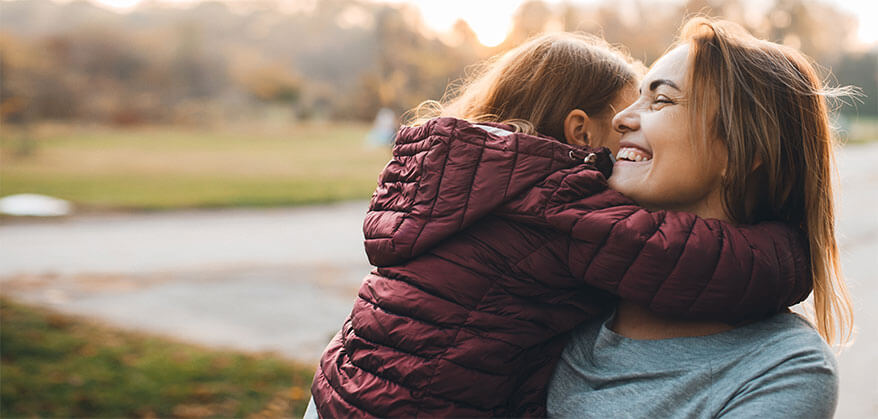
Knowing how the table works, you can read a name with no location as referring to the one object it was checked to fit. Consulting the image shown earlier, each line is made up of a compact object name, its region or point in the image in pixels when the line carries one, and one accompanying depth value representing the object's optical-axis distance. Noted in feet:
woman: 4.27
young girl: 4.11
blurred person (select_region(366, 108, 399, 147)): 66.59
